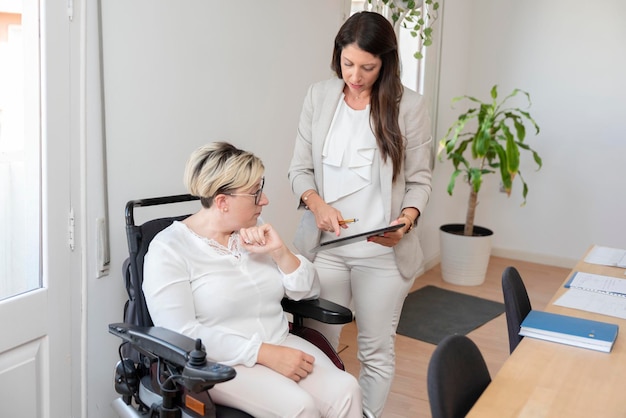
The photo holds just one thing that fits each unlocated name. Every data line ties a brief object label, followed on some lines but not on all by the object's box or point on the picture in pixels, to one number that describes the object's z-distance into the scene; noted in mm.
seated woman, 1790
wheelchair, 1559
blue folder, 1742
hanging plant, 3384
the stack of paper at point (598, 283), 2236
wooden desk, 1396
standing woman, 2174
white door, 1857
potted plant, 4617
